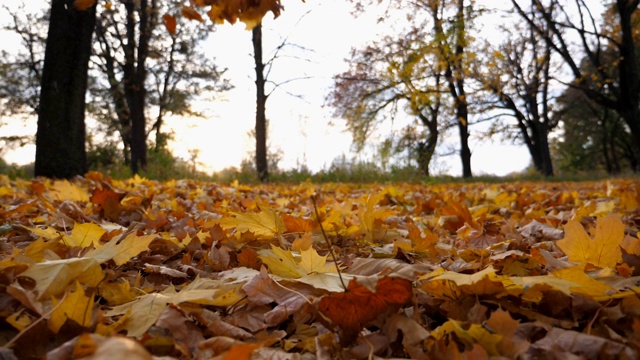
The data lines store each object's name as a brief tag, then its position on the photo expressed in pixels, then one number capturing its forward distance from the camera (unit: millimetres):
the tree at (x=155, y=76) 16627
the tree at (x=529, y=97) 21844
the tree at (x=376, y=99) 15648
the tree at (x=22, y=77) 19781
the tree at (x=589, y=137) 26266
